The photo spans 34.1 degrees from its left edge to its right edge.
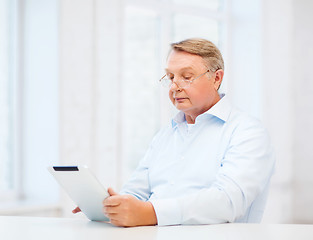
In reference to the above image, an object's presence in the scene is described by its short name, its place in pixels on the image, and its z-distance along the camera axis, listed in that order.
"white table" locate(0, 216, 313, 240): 1.41
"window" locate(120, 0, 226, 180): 4.33
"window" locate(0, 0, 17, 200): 3.54
